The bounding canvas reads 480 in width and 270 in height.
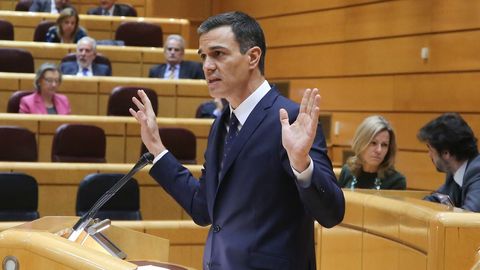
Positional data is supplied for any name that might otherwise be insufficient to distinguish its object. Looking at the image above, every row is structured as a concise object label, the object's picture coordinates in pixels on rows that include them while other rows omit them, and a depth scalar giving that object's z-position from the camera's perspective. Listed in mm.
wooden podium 2784
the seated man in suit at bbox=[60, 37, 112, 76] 10437
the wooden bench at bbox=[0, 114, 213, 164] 8691
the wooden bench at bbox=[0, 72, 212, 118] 10070
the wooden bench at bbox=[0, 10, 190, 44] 12766
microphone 3061
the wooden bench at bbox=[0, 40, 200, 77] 11359
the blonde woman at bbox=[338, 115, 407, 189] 6125
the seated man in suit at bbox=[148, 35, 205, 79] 10984
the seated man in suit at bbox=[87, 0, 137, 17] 13734
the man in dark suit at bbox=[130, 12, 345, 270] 2869
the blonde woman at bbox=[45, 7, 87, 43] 11531
